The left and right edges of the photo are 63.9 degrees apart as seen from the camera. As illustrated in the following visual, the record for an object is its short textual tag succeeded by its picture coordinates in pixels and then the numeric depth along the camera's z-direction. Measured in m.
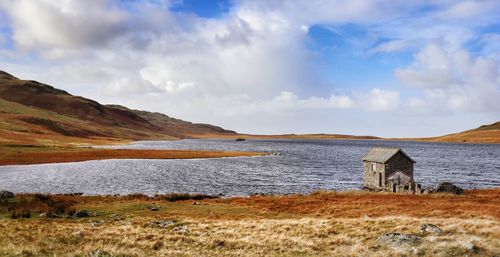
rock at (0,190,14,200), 46.03
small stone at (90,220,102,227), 32.71
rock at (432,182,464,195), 60.09
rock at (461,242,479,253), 22.98
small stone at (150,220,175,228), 33.53
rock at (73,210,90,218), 38.22
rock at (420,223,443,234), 26.99
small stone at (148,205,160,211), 44.87
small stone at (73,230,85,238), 25.62
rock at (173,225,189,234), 29.89
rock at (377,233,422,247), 24.28
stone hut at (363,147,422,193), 67.50
